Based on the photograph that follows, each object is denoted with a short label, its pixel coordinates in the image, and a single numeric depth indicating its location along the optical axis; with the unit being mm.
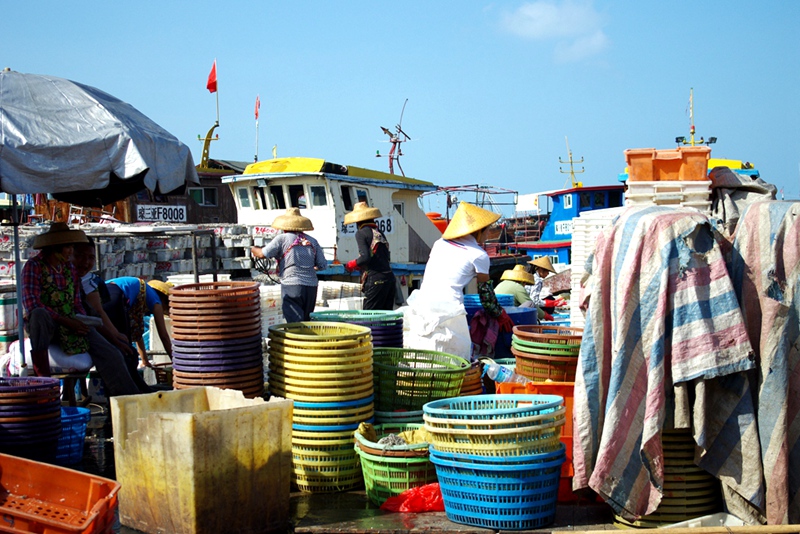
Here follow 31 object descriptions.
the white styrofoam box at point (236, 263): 15391
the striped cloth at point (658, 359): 3803
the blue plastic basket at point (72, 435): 5562
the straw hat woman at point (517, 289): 10500
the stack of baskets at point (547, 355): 4762
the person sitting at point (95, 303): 6531
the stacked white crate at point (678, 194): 4934
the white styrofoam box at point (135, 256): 12945
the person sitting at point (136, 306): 7312
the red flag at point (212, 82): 24750
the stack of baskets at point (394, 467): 4559
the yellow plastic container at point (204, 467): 4172
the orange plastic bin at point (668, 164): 5012
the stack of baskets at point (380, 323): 6109
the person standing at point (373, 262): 9344
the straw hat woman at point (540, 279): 14297
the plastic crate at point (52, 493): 3755
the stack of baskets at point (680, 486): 3994
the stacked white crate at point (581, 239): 8070
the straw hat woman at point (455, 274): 6000
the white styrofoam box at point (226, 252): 15500
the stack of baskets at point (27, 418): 5105
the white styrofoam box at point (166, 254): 13802
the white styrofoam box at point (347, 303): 11062
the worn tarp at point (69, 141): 5270
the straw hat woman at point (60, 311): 5953
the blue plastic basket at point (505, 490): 4035
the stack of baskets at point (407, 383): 5328
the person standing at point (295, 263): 8352
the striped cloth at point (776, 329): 3793
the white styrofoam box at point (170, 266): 13891
